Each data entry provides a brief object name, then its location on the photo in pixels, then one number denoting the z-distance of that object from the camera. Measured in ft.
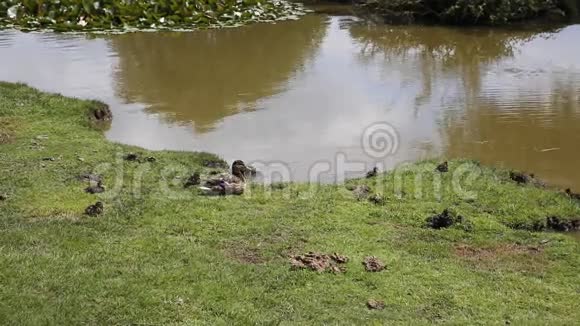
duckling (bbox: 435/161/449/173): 25.13
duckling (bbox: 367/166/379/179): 25.19
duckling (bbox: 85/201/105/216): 20.30
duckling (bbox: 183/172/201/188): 23.32
